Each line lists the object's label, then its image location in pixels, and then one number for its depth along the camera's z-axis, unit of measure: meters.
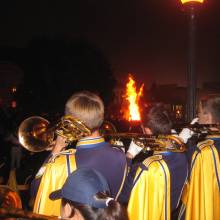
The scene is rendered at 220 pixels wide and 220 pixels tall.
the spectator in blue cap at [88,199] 1.94
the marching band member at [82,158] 3.07
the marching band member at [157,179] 3.83
